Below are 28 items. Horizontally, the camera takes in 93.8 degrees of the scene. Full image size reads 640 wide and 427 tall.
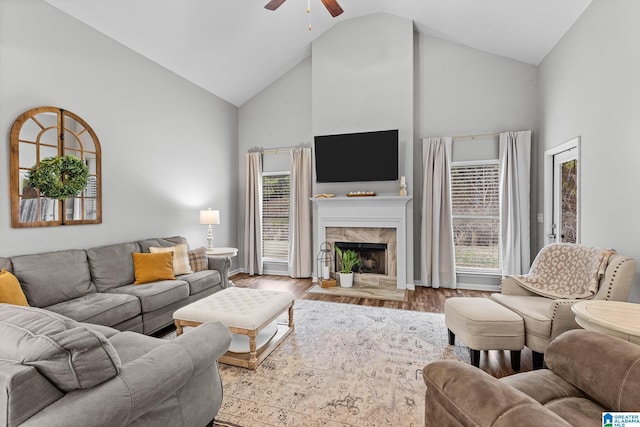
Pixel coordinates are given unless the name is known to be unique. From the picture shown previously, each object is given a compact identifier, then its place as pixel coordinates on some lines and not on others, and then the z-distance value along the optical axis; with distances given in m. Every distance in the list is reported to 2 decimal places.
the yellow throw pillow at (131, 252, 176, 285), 3.42
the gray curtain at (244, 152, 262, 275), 5.86
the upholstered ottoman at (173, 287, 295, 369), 2.48
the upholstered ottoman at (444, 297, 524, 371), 2.38
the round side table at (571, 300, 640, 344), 1.64
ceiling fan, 2.99
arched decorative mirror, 2.80
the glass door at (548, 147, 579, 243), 3.57
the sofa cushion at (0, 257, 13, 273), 2.50
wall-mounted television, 4.77
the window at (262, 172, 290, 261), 5.85
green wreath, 2.88
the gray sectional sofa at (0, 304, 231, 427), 1.01
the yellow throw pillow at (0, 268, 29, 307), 2.22
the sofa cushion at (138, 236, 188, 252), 3.81
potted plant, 4.95
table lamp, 4.63
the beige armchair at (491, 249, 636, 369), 2.21
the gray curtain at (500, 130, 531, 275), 4.45
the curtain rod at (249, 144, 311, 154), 5.72
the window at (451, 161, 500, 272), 4.73
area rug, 1.93
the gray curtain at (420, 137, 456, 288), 4.77
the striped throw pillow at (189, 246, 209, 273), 4.01
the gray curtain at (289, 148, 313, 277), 5.48
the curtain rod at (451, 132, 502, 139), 4.62
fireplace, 4.77
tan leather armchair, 1.00
